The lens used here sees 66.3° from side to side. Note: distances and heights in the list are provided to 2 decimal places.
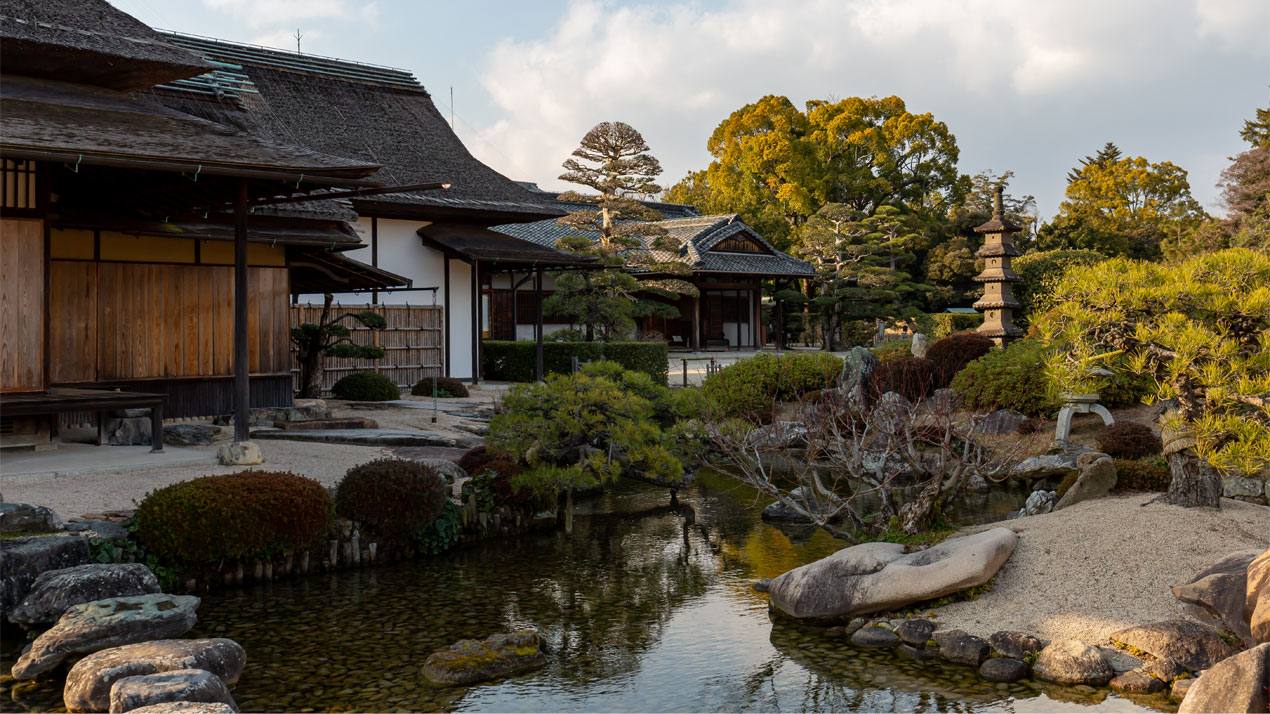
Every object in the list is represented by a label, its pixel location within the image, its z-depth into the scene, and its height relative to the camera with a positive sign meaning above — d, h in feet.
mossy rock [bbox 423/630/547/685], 21.34 -6.28
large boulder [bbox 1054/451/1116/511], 33.30 -3.85
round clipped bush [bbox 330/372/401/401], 60.23 -0.34
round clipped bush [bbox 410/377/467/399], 63.72 -0.49
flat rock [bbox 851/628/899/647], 23.16 -6.32
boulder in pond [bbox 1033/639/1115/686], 20.47 -6.27
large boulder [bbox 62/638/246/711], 19.01 -5.66
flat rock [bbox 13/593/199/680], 20.75 -5.36
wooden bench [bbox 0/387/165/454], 33.24 -0.55
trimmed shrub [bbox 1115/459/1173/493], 33.76 -3.76
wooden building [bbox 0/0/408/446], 33.81 +6.74
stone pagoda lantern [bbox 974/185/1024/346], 68.02 +6.60
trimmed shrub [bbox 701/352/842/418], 57.52 -0.32
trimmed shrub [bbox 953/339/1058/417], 49.34 -0.61
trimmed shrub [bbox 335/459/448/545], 29.66 -3.55
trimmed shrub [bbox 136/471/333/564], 25.82 -3.62
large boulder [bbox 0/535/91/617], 23.61 -4.26
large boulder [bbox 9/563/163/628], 22.97 -4.83
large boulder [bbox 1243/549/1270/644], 18.76 -4.63
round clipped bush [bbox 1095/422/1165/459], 40.16 -3.01
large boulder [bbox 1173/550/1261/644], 20.43 -4.89
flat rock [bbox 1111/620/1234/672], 20.36 -5.84
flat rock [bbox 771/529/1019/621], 24.20 -5.14
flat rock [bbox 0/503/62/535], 24.86 -3.40
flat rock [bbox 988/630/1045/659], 21.62 -6.11
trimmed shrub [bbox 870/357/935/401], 54.65 -0.14
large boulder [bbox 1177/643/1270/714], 16.10 -5.40
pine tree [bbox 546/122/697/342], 75.56 +11.25
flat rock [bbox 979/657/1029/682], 21.01 -6.47
